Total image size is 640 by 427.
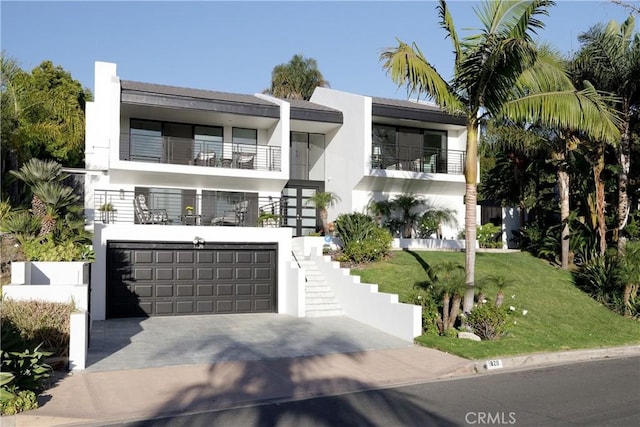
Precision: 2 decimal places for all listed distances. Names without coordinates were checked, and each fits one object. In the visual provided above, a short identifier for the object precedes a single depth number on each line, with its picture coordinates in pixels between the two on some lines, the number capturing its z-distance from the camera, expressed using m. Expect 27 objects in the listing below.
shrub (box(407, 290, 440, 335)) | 14.48
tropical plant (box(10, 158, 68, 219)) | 16.02
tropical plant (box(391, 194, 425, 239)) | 23.81
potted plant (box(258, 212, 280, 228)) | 20.19
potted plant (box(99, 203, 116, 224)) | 18.98
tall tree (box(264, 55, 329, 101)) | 39.62
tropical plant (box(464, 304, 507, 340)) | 13.86
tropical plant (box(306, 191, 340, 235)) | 23.58
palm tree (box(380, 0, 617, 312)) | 13.48
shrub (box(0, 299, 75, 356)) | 10.91
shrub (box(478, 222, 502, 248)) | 24.05
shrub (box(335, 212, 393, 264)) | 19.45
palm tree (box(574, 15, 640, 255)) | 18.58
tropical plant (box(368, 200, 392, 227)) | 23.47
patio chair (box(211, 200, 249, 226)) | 20.59
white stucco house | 18.06
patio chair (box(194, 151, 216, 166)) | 21.89
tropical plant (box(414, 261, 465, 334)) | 13.92
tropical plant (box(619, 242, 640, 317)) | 16.91
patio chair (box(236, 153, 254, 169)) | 22.31
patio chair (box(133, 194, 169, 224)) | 19.59
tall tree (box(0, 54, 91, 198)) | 17.95
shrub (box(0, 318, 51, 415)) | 7.98
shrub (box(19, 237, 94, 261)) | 13.98
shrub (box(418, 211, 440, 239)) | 23.75
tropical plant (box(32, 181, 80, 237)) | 15.64
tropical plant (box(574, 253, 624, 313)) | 17.48
